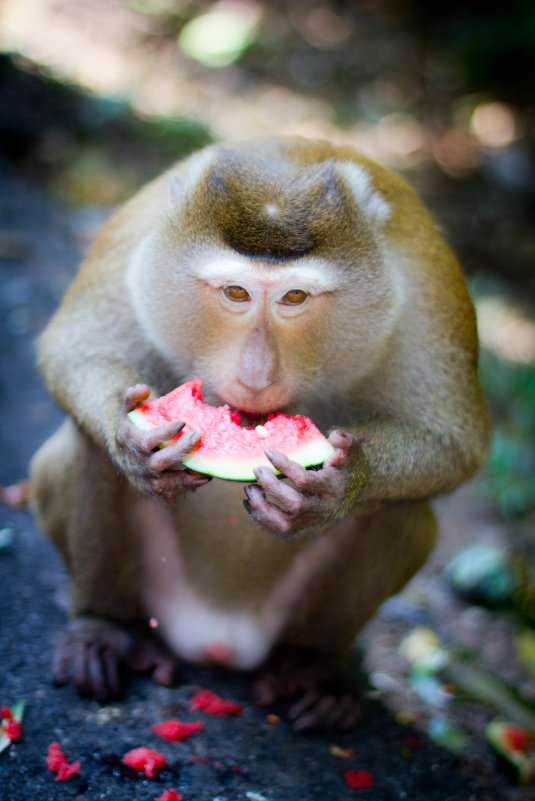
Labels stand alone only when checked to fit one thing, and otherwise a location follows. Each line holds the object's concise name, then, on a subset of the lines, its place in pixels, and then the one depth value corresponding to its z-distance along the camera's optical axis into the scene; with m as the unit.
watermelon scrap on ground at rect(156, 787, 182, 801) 2.27
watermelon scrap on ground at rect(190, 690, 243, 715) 2.73
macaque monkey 2.27
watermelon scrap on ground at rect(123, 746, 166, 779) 2.38
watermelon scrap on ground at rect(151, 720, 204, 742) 2.54
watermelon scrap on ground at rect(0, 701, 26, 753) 2.38
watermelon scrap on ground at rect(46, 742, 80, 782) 2.28
